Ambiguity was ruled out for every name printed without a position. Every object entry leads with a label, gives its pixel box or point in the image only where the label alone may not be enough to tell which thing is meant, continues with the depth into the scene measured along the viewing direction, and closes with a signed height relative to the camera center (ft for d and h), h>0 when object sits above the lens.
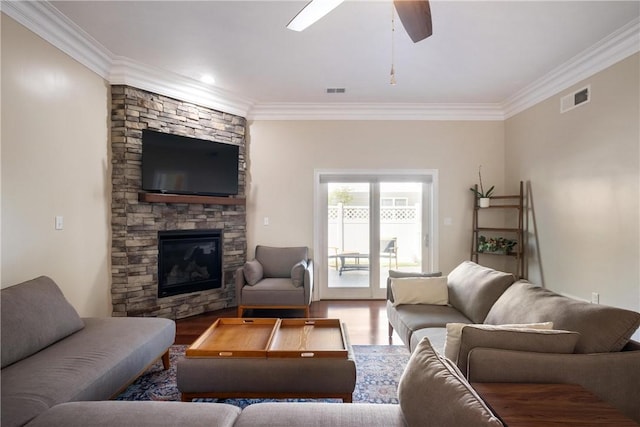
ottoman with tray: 5.95 -2.97
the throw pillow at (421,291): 9.21 -2.23
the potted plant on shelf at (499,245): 13.99 -1.36
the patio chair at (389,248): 15.55 -1.63
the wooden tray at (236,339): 6.28 -2.81
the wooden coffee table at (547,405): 3.51 -2.31
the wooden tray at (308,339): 6.22 -2.82
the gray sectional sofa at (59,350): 4.83 -2.61
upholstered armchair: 12.14 -2.85
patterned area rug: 7.14 -4.07
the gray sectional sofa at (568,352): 4.47 -2.02
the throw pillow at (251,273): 12.51 -2.29
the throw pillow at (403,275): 10.34 -1.97
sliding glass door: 15.44 -0.73
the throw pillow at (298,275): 12.36 -2.34
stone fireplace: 11.21 -0.27
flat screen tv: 11.56 +2.00
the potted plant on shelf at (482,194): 14.48 +0.97
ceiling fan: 5.64 +3.72
